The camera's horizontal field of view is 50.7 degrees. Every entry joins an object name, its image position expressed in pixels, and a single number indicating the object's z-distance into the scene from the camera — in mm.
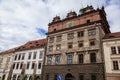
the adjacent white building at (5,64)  43475
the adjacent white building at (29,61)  35281
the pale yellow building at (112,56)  23547
